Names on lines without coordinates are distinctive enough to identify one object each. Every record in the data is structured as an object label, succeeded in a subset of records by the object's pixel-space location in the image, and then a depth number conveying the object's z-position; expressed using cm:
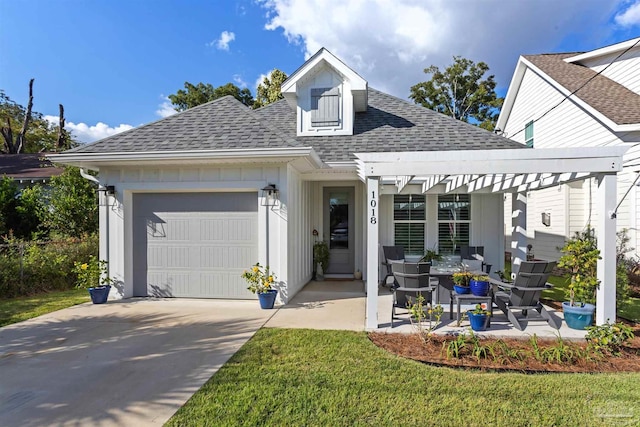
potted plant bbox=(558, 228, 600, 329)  496
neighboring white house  885
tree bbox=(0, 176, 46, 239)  1130
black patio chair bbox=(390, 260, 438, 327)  532
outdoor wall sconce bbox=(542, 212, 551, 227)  1206
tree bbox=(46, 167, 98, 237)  1073
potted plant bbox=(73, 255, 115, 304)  689
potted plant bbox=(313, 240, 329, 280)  959
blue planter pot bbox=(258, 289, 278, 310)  643
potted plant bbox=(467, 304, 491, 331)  497
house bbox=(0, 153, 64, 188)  1469
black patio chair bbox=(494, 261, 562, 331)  495
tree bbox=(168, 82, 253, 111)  2698
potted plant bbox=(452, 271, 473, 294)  556
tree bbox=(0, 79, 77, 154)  2622
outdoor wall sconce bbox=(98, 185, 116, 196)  718
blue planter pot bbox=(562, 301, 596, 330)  500
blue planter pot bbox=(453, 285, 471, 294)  555
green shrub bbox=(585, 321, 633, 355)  425
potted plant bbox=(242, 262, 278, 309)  646
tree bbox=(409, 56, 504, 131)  2634
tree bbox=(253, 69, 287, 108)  1933
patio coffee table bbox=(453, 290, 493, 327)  520
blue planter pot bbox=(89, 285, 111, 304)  686
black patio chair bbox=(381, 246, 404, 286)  830
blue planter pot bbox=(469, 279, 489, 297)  533
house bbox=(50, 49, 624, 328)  519
